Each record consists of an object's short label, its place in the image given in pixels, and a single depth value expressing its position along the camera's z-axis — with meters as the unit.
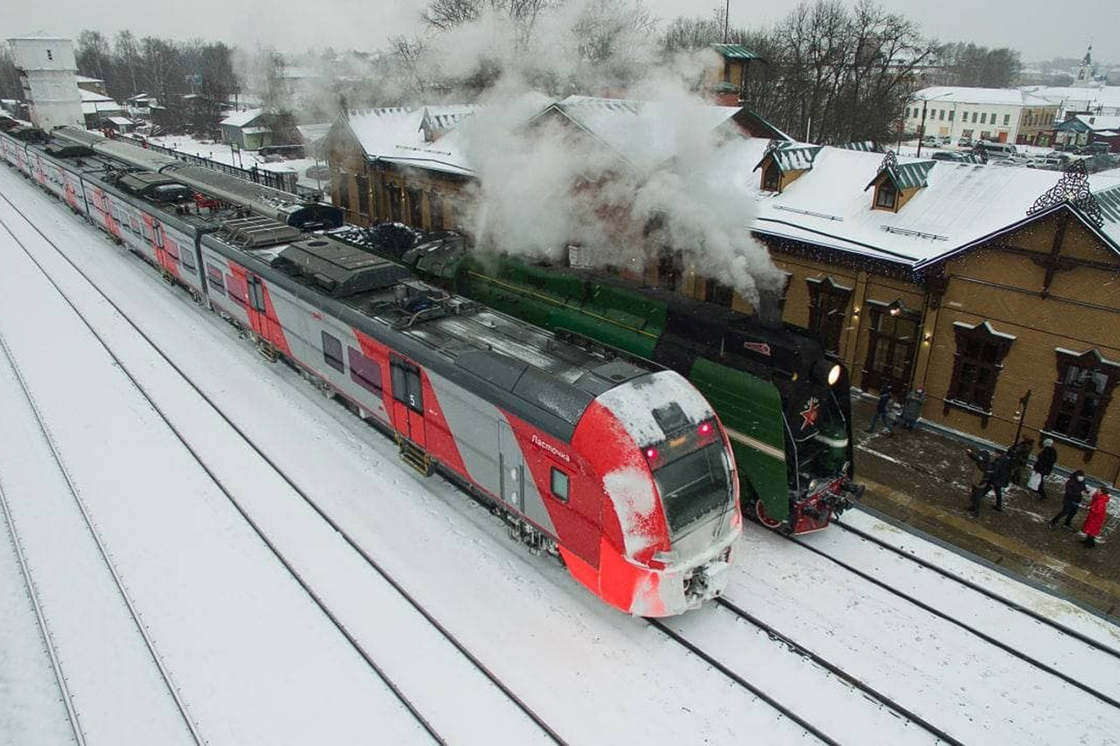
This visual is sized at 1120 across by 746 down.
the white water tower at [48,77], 56.53
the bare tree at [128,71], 95.16
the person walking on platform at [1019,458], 12.49
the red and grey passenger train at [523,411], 8.05
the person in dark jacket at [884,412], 14.43
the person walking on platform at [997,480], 11.60
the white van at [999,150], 50.11
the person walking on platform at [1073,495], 10.98
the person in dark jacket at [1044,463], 12.31
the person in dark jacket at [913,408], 14.62
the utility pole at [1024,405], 13.52
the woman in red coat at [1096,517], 10.61
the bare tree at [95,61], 102.00
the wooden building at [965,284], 12.48
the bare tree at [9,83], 100.57
